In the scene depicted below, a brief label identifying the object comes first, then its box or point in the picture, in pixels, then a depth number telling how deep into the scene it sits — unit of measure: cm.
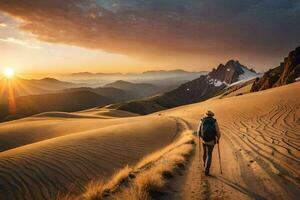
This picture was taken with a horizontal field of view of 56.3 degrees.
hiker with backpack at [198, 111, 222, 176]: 920
